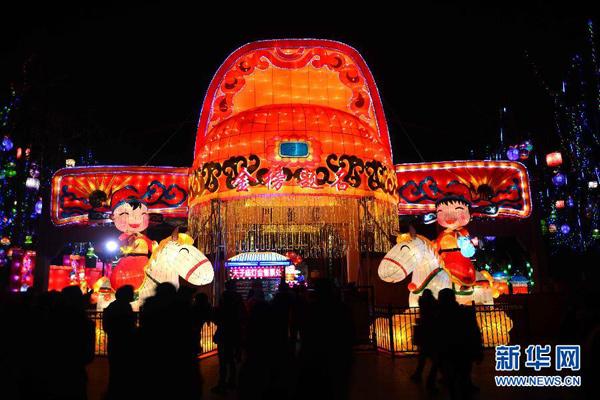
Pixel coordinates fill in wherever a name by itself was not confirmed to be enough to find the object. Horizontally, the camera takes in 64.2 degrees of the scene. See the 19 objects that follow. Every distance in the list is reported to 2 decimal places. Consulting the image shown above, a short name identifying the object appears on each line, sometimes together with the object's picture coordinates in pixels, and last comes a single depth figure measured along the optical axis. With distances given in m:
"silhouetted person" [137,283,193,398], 3.21
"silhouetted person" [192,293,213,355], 5.29
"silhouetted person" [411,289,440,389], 5.40
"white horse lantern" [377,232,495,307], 8.37
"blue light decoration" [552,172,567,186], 19.20
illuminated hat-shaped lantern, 7.60
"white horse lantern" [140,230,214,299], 8.46
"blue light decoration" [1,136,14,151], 15.92
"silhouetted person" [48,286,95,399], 3.35
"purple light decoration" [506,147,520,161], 18.88
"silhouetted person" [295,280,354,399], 3.62
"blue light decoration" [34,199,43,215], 19.48
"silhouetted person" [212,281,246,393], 5.66
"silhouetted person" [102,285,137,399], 3.39
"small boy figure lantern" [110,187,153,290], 8.57
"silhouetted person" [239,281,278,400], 4.34
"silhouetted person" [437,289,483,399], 4.41
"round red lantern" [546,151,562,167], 18.66
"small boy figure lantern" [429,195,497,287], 8.48
